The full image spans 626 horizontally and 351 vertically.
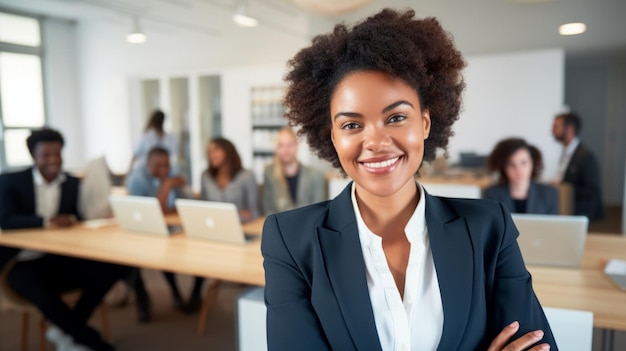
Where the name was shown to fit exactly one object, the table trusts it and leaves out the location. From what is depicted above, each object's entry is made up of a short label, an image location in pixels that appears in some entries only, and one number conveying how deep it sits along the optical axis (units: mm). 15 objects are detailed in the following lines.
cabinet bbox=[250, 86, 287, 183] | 6398
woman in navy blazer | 1040
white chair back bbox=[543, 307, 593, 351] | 1482
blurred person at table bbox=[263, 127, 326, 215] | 3709
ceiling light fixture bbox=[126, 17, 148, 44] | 4910
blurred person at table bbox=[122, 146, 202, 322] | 3412
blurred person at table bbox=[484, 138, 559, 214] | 2799
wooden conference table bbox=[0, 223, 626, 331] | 1698
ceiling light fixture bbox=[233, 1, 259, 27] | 3996
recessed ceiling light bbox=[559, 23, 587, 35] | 3811
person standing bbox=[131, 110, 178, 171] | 5539
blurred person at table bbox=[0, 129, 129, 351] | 2635
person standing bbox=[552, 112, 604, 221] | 3881
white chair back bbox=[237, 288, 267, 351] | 1896
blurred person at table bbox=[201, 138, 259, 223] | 3619
